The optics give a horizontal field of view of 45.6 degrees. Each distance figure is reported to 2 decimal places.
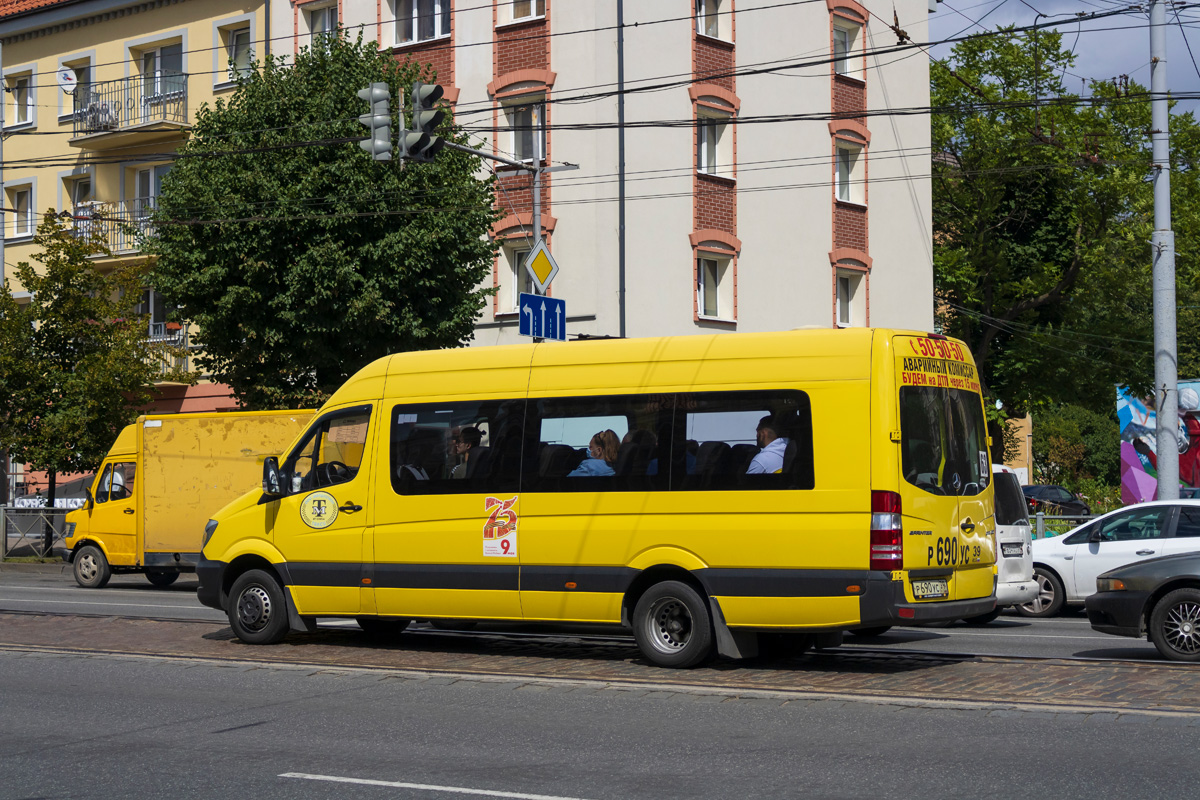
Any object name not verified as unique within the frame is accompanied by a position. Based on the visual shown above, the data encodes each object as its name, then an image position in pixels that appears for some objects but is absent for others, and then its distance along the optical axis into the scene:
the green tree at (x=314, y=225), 23.98
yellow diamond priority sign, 20.34
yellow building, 35.53
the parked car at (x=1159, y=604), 11.85
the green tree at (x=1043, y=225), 42.56
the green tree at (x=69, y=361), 29.70
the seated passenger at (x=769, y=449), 10.97
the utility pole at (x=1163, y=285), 20.50
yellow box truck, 22.36
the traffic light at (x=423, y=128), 16.55
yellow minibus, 10.73
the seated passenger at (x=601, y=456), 11.82
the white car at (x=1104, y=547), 16.36
